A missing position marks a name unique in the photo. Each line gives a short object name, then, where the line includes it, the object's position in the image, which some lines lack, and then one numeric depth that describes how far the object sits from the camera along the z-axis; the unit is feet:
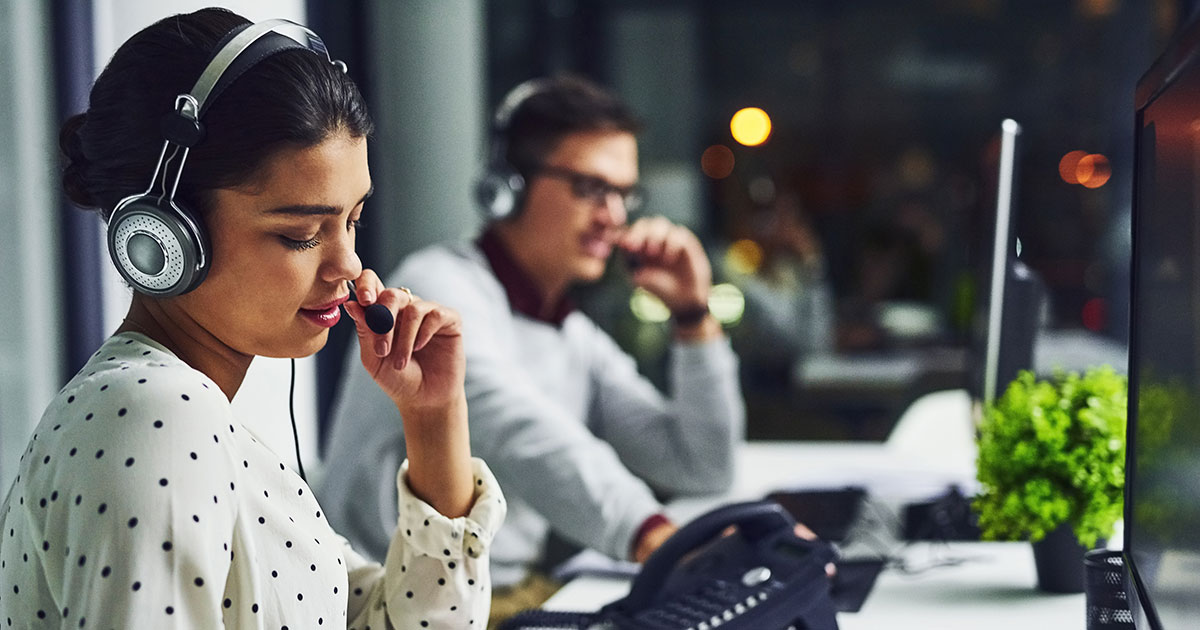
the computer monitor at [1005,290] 10.15
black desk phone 8.84
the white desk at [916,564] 9.30
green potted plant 9.11
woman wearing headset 7.60
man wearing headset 10.43
